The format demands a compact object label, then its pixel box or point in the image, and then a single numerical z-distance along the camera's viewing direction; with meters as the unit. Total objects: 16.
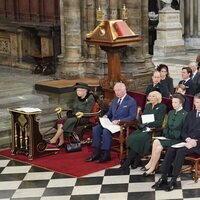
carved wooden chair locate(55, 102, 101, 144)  12.25
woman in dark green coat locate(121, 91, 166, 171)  10.82
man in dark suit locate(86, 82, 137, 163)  11.40
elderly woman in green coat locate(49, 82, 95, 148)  12.20
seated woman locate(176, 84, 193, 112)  11.24
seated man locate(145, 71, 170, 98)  12.37
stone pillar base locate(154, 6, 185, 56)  25.70
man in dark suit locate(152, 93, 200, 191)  9.98
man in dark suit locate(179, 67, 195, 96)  12.92
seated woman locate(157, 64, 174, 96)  12.81
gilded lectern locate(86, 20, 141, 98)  13.10
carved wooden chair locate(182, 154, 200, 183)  10.12
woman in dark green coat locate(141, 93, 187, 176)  10.40
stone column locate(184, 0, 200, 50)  27.32
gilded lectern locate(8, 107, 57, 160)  11.79
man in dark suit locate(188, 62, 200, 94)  13.07
